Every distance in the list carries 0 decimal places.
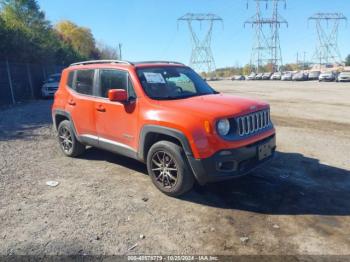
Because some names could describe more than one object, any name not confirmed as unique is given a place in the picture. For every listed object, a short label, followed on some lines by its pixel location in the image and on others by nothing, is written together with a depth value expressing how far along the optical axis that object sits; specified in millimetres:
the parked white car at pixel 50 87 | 20438
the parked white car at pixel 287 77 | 56156
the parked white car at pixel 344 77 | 40088
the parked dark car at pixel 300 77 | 53012
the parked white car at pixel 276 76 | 63781
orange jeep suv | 4211
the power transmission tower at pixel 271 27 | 78375
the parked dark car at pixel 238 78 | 84812
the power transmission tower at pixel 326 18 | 85062
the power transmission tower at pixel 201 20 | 72188
